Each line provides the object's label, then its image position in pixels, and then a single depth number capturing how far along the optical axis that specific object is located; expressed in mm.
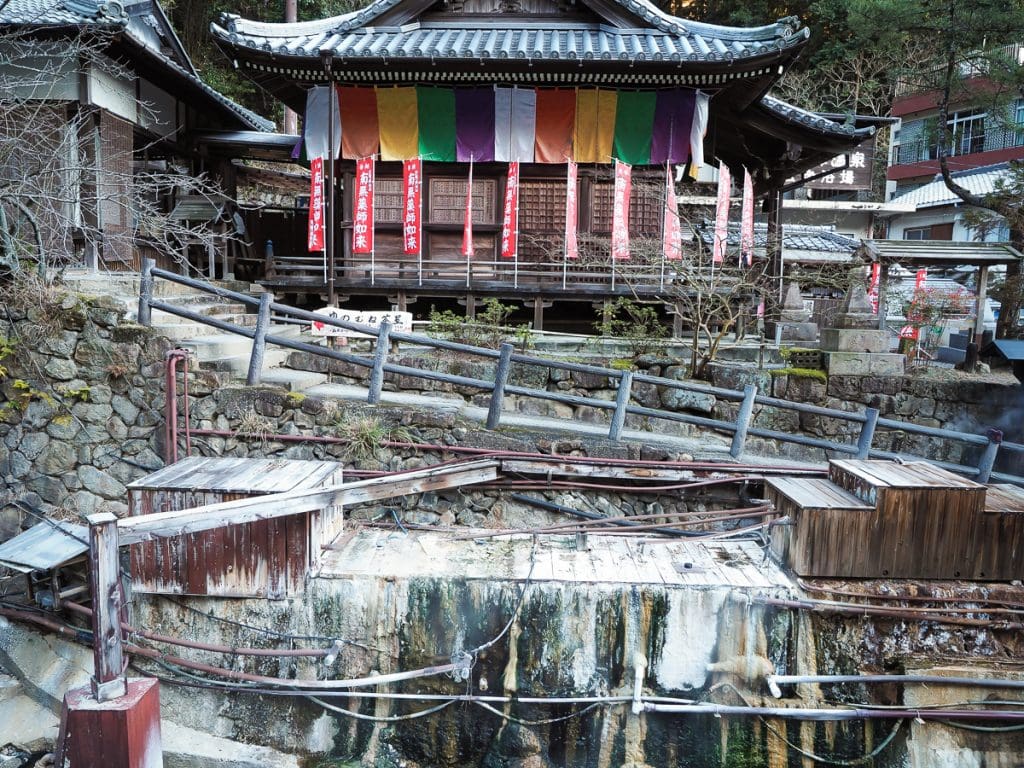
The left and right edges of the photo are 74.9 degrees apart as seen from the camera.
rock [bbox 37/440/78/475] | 8359
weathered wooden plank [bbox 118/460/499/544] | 4957
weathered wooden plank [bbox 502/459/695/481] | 7516
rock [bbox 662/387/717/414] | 9734
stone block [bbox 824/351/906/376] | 10320
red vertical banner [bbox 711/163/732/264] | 12684
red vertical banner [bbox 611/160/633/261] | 12562
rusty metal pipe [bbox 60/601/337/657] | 5520
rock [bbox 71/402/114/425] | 8341
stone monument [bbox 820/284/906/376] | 10336
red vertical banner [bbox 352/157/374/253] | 13094
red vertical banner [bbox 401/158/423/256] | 12891
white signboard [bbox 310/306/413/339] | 9633
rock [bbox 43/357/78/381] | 8320
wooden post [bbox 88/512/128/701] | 4609
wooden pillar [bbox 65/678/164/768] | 4453
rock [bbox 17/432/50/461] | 8383
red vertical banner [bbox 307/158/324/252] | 13133
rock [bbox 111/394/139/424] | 8336
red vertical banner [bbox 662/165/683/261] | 12453
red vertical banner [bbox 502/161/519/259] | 12875
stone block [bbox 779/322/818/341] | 16828
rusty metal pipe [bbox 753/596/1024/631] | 5359
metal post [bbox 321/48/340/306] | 11672
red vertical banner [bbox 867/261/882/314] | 13274
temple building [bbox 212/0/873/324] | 12148
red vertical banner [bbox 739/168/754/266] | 13181
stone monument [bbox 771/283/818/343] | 16755
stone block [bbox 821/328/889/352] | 10398
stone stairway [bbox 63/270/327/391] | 8812
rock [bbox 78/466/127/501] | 8391
